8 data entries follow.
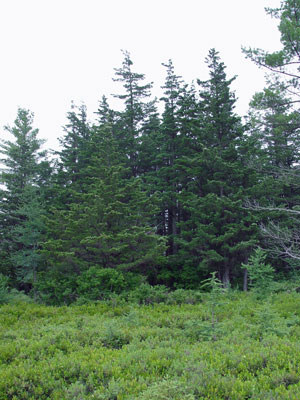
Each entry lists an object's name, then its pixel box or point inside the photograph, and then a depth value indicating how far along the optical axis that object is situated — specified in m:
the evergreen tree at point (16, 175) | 24.66
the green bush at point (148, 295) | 12.80
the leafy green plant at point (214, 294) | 7.15
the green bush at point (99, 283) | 14.43
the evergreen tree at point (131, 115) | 25.94
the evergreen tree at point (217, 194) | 18.69
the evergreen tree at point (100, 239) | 15.78
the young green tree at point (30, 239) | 21.56
